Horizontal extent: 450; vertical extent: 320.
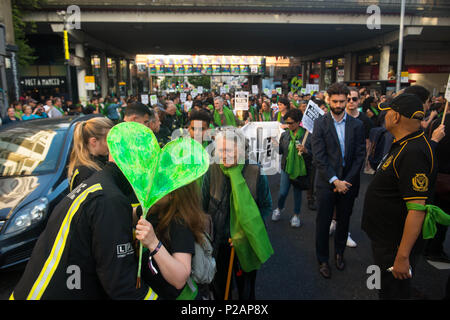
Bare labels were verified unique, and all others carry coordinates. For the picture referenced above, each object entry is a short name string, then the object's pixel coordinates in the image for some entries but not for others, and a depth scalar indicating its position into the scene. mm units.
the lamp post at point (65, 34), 16688
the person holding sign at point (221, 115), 8742
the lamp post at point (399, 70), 19891
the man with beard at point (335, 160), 3783
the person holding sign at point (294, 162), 5344
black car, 3561
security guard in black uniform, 2271
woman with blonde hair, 2754
